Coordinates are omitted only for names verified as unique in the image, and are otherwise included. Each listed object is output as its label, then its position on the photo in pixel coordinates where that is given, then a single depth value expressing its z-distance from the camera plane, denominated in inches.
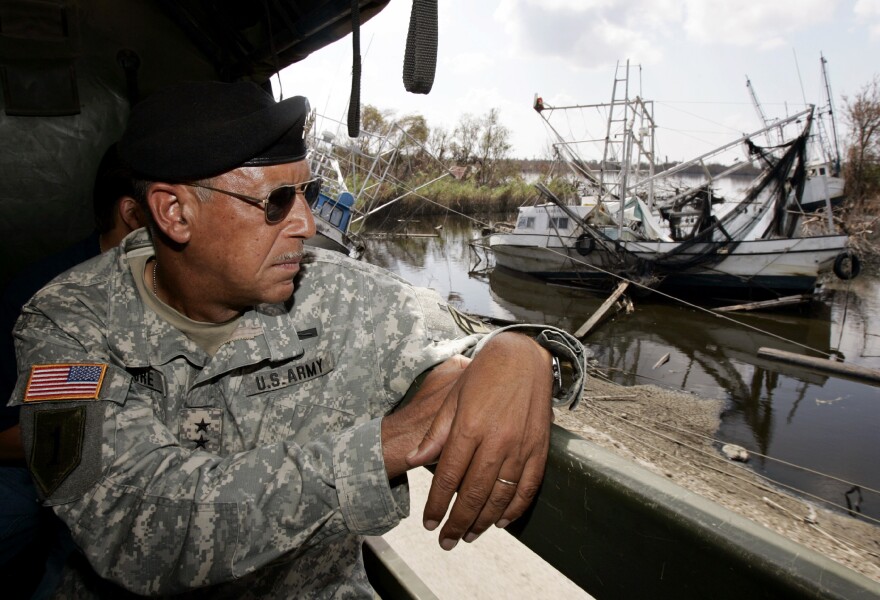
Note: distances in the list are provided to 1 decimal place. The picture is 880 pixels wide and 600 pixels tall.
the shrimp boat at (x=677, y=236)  526.9
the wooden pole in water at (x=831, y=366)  182.1
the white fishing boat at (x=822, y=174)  705.6
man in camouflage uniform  36.1
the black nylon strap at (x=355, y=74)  60.1
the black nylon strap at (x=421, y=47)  54.8
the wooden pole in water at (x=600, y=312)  464.1
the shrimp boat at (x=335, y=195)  470.0
